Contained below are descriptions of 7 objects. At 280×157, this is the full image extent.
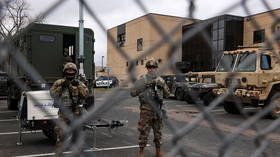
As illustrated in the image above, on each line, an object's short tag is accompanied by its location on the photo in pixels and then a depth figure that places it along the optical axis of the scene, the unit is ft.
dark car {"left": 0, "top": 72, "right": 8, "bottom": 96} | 43.20
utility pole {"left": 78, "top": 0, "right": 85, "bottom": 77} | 27.51
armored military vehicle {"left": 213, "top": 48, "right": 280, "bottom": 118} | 31.17
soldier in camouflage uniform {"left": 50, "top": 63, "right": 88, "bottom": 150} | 15.05
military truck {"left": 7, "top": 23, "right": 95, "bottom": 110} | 30.60
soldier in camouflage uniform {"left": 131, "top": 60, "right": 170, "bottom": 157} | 14.97
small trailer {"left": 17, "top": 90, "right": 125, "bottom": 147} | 17.92
